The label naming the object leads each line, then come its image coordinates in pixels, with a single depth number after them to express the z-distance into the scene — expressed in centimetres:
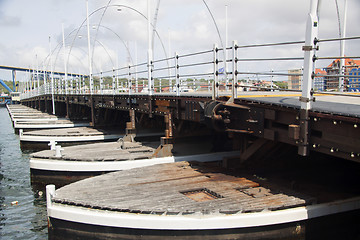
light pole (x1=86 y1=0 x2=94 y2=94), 3103
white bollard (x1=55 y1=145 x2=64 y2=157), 1553
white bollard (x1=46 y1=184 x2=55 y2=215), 916
